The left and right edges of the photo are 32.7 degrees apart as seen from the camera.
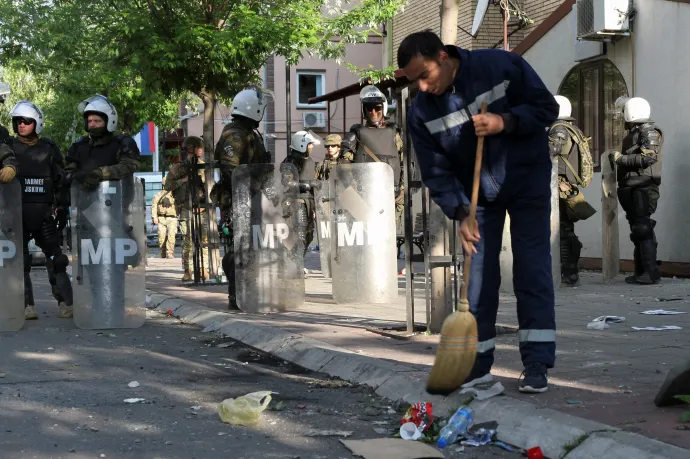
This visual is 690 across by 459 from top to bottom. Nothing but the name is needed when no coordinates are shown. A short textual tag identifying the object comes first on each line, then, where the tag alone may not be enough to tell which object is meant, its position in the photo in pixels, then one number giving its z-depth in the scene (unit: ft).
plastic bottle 17.25
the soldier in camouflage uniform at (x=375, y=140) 42.78
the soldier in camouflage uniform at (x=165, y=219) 79.82
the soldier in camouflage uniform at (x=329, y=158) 55.21
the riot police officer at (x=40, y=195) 36.96
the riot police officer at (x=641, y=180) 43.75
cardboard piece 16.05
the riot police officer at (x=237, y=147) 38.91
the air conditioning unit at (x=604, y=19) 51.11
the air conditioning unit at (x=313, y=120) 147.95
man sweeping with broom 18.81
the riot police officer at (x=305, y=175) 50.83
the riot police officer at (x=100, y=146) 34.63
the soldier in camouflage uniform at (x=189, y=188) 50.11
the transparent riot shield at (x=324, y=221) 51.70
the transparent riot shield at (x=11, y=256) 33.81
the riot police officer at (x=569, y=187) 43.65
